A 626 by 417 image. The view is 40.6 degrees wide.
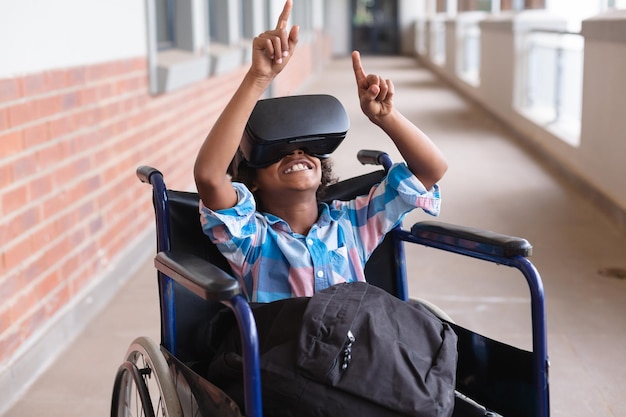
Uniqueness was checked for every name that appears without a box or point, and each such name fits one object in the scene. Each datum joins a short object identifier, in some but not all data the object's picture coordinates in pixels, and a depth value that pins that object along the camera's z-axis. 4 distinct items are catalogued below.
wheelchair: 1.47
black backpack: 1.38
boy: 1.53
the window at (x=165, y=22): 5.01
